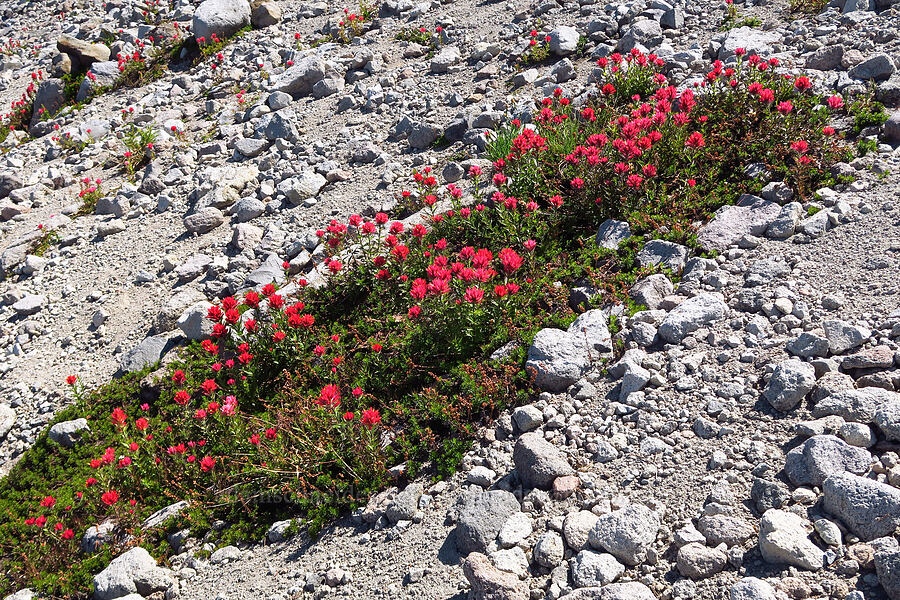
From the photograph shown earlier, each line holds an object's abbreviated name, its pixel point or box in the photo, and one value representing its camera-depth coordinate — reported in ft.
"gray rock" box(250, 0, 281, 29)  43.88
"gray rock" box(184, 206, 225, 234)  28.27
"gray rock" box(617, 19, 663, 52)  29.73
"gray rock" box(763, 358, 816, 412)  12.20
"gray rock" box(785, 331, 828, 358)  13.21
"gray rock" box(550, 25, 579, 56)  31.37
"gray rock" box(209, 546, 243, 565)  14.83
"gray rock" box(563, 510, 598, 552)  11.30
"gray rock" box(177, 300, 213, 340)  22.63
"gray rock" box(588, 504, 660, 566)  10.61
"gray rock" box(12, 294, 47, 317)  27.07
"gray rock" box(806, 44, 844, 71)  24.07
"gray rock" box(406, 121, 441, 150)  28.98
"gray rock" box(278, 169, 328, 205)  28.09
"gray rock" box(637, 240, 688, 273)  17.69
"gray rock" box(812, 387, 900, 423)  11.46
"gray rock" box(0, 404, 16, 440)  22.38
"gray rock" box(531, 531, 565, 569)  11.23
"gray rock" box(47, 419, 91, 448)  20.80
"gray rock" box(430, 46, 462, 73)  34.12
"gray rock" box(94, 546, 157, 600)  14.53
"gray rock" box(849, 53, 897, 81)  22.25
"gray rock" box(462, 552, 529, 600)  10.60
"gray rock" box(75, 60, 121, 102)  42.65
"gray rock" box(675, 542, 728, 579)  10.04
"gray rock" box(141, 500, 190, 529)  16.71
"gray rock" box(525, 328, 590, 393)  15.19
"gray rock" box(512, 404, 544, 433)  14.43
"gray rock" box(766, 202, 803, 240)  17.35
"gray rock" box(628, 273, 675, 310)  16.72
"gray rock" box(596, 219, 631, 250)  19.25
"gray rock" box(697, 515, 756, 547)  10.30
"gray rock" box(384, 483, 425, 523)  13.66
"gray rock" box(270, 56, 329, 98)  35.83
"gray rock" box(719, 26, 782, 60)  26.48
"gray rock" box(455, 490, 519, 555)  12.11
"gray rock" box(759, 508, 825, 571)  9.55
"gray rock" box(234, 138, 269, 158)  31.73
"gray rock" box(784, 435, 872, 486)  10.58
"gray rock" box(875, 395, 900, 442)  10.91
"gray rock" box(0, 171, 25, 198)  35.70
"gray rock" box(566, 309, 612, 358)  15.71
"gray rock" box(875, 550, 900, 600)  8.66
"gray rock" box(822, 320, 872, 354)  13.08
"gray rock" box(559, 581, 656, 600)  9.74
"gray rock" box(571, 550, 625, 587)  10.52
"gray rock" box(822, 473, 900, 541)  9.54
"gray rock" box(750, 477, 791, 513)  10.68
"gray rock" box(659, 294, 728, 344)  15.19
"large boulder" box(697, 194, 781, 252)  17.88
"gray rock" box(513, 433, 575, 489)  12.85
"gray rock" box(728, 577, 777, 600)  9.14
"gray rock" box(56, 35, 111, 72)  45.09
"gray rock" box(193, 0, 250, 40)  42.93
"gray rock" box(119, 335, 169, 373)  22.81
